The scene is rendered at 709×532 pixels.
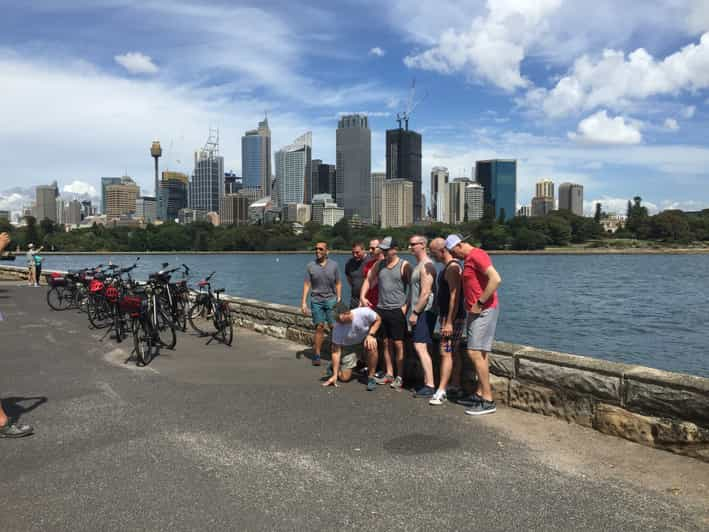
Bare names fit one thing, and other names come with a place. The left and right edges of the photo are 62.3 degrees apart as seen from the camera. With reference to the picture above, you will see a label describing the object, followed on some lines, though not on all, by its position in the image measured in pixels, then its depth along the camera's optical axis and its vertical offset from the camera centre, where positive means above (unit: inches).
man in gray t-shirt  339.6 -31.2
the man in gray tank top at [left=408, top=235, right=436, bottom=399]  258.1 -34.1
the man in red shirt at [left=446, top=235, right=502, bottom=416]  229.1 -31.0
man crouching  275.7 -48.8
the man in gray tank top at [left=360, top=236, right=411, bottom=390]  274.2 -32.9
